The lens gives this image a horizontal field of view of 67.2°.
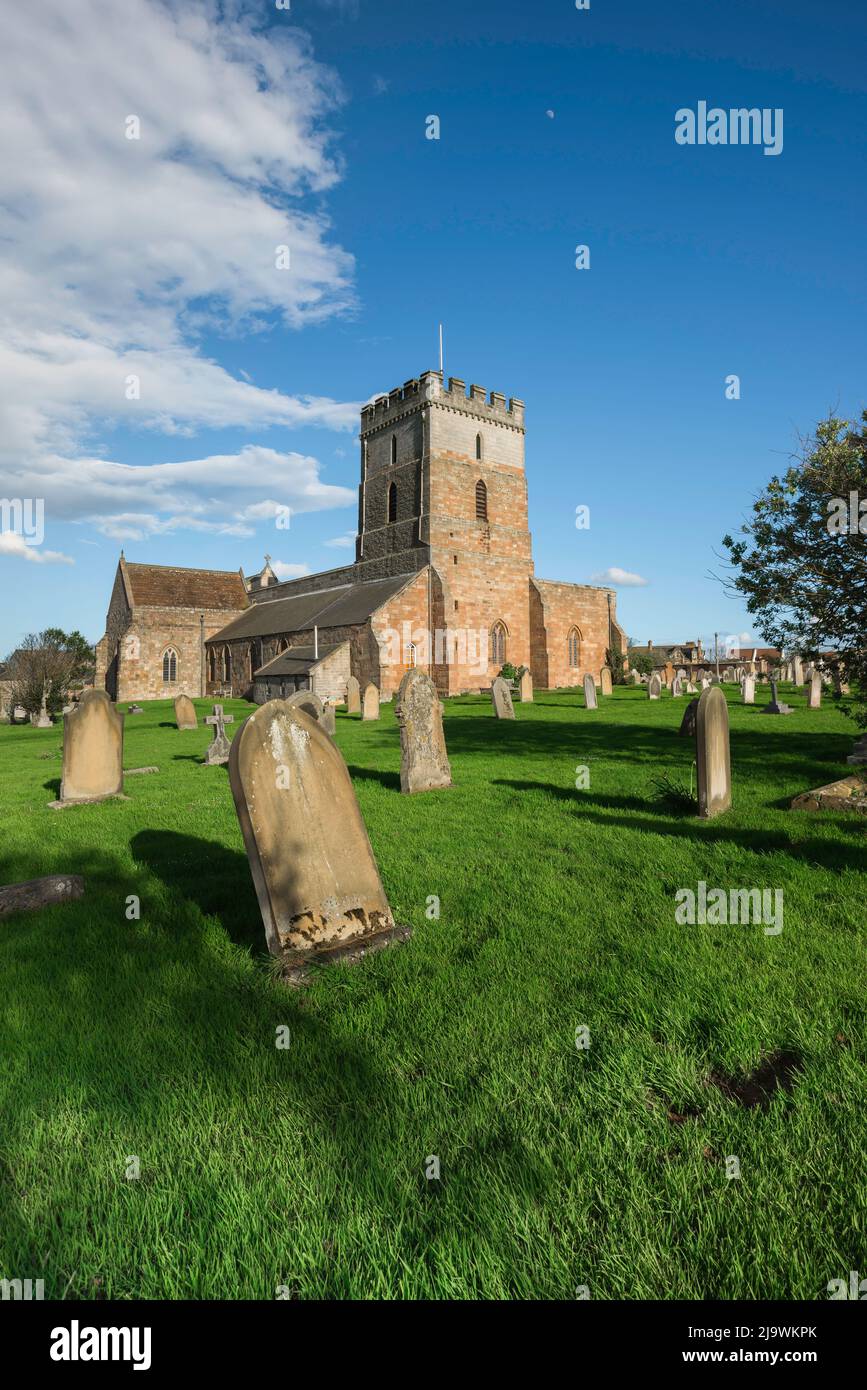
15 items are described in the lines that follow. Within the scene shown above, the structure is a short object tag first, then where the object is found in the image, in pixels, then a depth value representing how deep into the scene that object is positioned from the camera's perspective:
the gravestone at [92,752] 8.59
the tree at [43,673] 30.94
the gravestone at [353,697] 24.60
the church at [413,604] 32.56
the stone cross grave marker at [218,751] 12.22
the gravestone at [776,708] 17.25
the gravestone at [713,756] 6.44
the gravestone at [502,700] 19.20
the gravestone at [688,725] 12.62
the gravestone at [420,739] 8.59
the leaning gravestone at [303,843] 3.66
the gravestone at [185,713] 20.22
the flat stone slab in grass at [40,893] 4.45
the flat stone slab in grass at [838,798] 6.27
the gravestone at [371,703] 21.12
